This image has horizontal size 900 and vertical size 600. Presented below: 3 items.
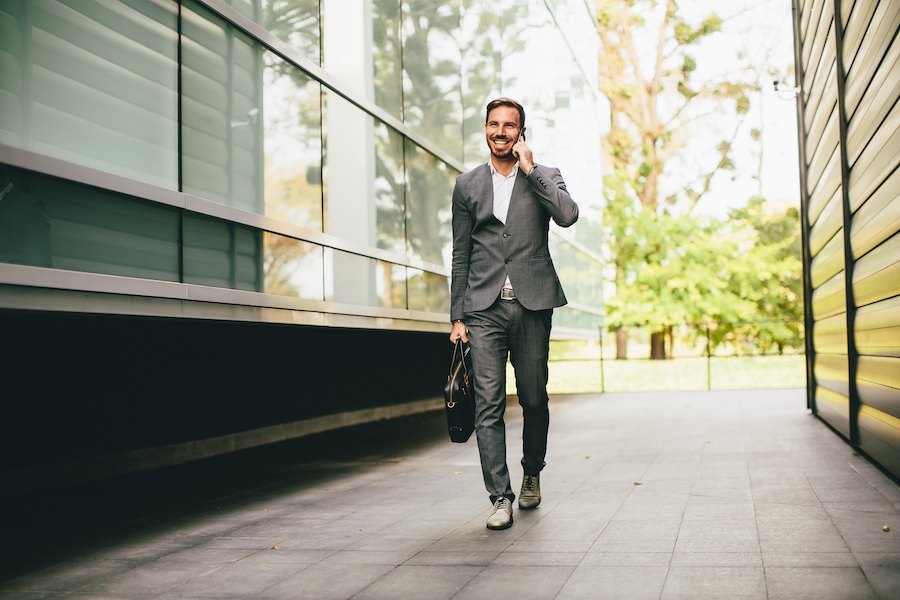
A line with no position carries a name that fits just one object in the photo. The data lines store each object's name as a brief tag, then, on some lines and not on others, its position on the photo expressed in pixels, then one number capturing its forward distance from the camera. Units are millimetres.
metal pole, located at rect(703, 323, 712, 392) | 19238
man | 4254
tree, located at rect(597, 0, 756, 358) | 30219
